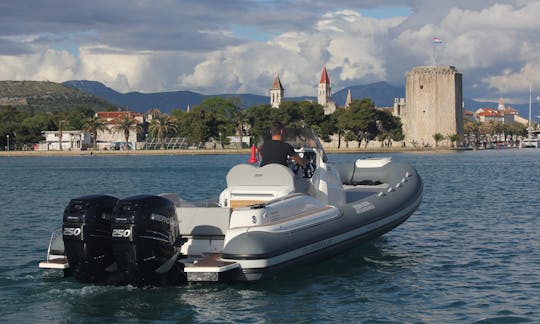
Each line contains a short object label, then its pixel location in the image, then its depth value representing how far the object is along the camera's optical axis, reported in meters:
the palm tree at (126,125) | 110.69
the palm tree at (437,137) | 118.50
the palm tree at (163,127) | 112.38
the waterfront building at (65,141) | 118.44
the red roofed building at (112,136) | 124.99
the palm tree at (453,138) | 119.62
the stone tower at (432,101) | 120.06
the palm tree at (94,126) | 111.75
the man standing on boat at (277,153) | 11.92
